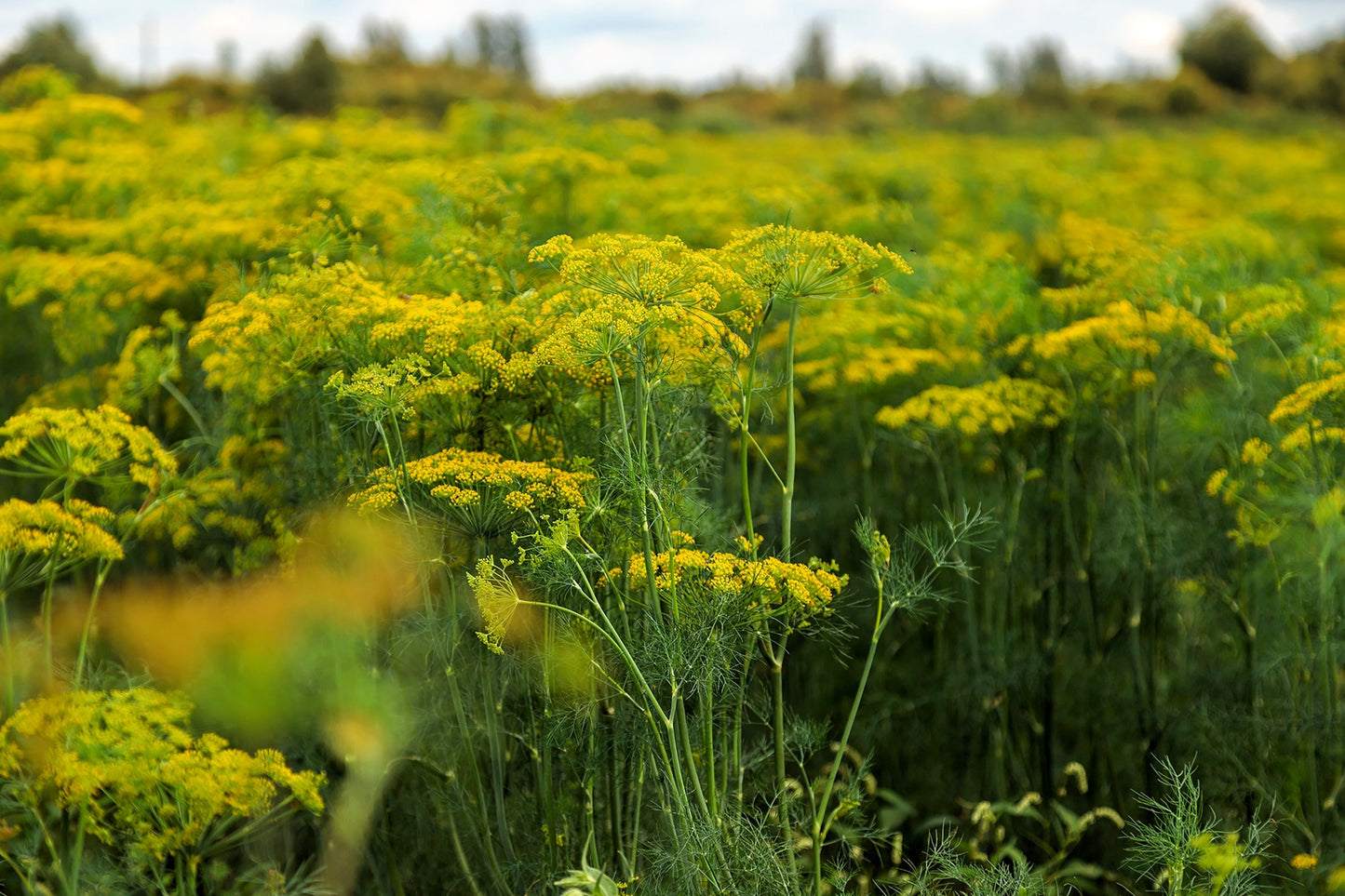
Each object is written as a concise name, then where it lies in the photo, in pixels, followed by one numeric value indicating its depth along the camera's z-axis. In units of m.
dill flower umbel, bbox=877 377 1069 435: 4.76
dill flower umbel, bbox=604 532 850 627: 3.19
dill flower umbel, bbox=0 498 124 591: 3.51
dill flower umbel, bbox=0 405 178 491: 3.67
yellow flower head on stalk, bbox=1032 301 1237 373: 4.73
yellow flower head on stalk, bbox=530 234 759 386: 3.14
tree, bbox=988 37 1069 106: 43.25
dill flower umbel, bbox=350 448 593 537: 3.19
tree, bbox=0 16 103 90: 28.61
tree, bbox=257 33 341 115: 33.72
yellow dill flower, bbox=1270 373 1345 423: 3.88
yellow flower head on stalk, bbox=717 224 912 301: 3.32
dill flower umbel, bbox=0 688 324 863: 3.24
